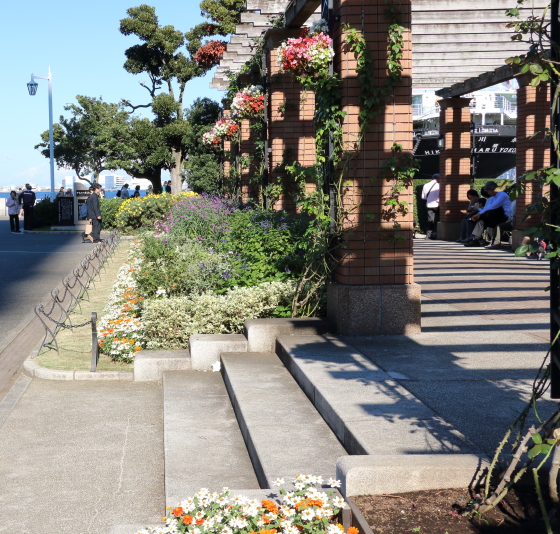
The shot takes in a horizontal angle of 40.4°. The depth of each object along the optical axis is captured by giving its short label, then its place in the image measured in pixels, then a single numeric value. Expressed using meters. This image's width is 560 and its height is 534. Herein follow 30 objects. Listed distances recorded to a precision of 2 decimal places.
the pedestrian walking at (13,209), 28.41
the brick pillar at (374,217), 7.11
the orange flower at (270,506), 2.96
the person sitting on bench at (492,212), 15.65
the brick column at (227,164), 21.08
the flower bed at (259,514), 2.89
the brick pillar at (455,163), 18.77
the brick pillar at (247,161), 16.12
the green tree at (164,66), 41.34
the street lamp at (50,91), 38.38
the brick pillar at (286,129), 12.60
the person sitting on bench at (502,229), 15.20
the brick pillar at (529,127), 14.38
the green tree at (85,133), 49.05
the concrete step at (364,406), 3.96
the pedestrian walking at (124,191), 36.13
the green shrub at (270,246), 8.68
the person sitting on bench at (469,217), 17.02
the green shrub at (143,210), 23.80
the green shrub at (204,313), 7.65
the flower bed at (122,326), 7.68
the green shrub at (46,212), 31.11
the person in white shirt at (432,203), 19.55
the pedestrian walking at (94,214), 22.62
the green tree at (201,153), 33.12
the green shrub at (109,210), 29.14
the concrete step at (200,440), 4.36
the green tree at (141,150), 41.19
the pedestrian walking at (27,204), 28.62
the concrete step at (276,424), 4.21
